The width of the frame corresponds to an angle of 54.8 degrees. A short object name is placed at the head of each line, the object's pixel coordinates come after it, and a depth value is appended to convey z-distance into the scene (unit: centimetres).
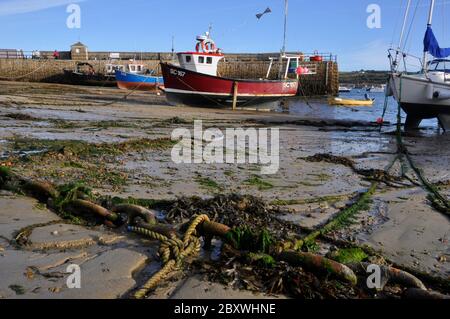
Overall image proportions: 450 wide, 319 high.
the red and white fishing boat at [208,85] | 2319
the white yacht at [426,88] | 1741
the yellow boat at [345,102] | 3549
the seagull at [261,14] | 2789
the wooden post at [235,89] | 2423
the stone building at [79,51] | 5744
